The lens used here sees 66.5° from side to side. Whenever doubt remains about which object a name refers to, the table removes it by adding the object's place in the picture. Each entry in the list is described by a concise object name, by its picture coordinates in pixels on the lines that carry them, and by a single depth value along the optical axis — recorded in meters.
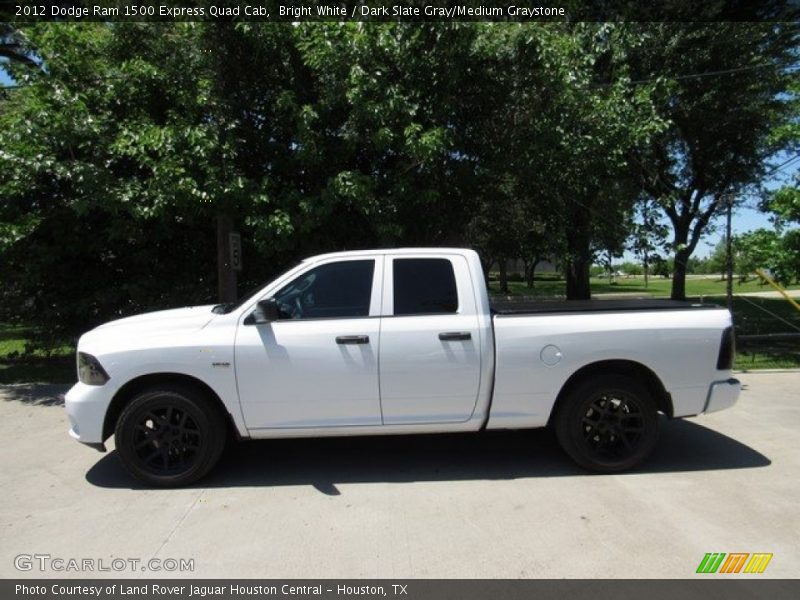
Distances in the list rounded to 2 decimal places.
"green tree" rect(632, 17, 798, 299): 12.60
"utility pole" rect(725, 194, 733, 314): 9.28
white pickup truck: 4.66
